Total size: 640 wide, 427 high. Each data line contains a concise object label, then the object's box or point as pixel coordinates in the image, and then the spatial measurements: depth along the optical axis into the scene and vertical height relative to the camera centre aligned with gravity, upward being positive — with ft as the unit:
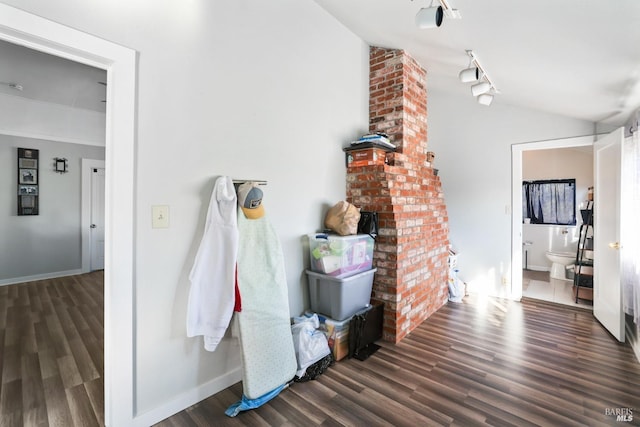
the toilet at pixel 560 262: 15.94 -2.75
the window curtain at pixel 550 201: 16.94 +0.74
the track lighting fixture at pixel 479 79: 8.44 +4.16
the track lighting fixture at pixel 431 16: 5.89 +4.06
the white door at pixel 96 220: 17.28 -0.46
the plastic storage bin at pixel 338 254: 7.97 -1.17
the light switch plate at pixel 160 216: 5.55 -0.07
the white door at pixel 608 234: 9.01 -0.69
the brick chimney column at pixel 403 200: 9.03 +0.45
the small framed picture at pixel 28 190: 14.88 +1.16
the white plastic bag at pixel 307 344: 7.09 -3.32
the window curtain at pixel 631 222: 7.89 -0.26
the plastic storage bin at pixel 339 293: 7.91 -2.30
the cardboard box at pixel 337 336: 7.89 -3.39
